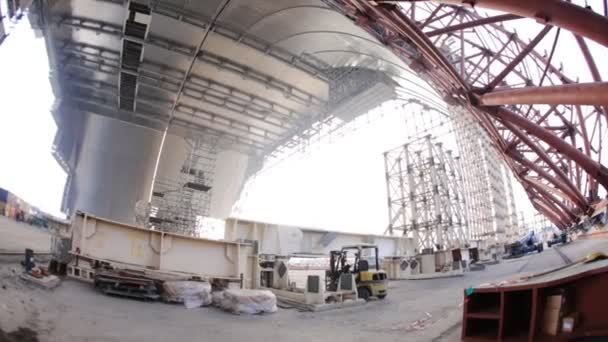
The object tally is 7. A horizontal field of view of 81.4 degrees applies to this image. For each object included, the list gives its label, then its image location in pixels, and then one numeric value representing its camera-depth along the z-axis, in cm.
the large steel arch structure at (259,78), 1052
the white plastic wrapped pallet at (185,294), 822
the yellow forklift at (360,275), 1184
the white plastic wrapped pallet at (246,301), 810
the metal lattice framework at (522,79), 455
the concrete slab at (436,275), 1709
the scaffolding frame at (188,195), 1955
